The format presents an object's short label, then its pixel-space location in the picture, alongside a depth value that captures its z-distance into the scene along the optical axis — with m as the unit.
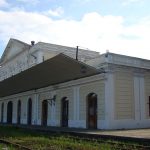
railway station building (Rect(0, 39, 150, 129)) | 15.31
